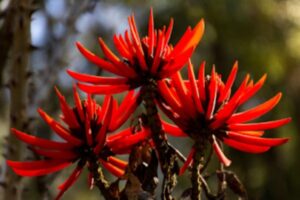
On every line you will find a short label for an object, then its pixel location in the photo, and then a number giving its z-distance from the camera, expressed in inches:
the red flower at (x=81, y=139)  41.6
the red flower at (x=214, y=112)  41.1
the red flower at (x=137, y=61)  41.8
